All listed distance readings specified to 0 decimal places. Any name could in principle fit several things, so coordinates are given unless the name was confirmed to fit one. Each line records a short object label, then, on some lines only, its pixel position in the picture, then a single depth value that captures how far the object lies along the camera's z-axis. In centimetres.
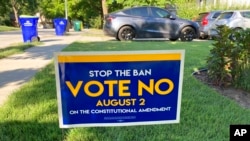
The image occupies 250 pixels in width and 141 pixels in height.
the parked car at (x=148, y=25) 1341
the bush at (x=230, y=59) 503
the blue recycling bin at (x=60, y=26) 1833
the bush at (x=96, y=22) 3491
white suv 1554
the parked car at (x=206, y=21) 1611
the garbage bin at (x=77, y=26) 3188
